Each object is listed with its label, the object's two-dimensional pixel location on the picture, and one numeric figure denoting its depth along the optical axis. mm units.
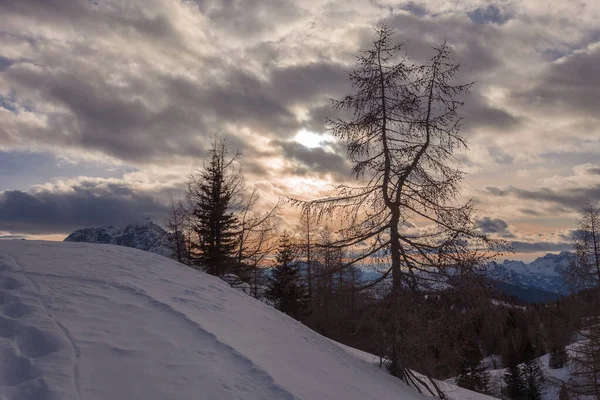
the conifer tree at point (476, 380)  33750
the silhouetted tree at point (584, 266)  16672
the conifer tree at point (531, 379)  41375
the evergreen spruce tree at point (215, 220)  23781
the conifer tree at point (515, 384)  43750
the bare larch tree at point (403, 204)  9148
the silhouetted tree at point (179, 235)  27572
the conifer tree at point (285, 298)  28984
